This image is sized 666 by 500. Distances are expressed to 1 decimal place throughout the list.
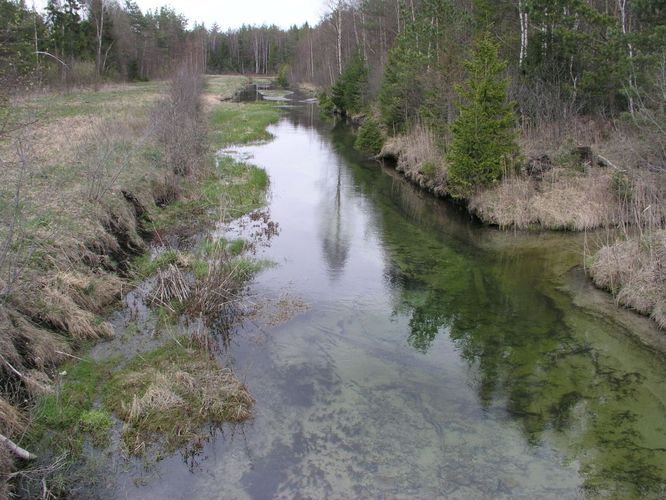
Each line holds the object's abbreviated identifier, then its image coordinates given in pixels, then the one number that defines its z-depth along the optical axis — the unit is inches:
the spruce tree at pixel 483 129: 663.8
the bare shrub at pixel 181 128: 764.0
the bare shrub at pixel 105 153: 532.1
